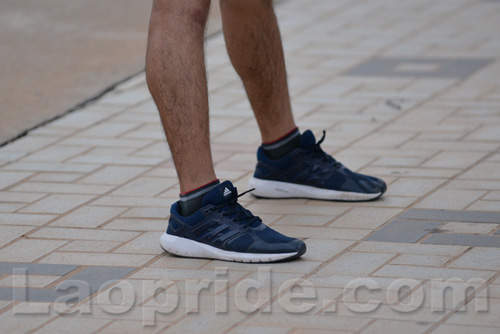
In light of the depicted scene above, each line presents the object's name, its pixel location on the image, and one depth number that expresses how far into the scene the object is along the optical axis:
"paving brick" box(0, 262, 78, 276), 6.02
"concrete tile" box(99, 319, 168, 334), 5.10
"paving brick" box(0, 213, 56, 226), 6.99
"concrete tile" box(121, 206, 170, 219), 7.07
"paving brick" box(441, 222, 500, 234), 6.55
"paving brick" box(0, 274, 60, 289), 5.80
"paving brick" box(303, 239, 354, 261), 6.15
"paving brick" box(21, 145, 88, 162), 8.63
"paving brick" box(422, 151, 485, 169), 8.08
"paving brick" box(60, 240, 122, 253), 6.41
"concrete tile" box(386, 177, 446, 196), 7.39
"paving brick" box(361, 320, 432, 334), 5.00
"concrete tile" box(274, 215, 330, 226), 6.83
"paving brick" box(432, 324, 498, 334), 4.95
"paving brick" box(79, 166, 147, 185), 7.96
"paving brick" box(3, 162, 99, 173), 8.30
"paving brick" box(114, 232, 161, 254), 6.37
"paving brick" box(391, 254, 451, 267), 5.96
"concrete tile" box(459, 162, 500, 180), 7.73
